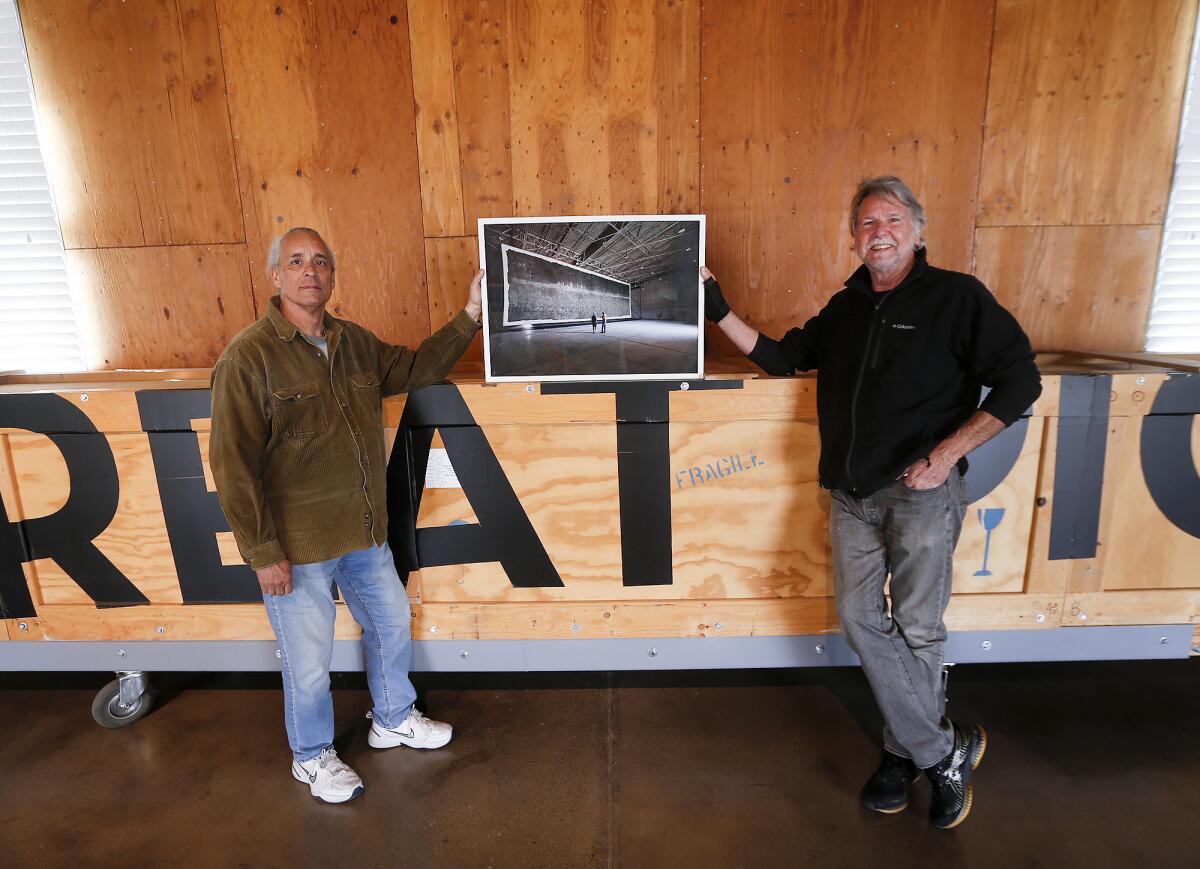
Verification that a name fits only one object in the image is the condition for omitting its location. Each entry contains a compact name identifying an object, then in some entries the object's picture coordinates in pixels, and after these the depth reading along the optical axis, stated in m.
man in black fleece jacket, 1.78
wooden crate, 2.29
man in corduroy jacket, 1.87
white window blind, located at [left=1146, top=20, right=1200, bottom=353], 2.74
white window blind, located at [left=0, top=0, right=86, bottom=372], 2.84
